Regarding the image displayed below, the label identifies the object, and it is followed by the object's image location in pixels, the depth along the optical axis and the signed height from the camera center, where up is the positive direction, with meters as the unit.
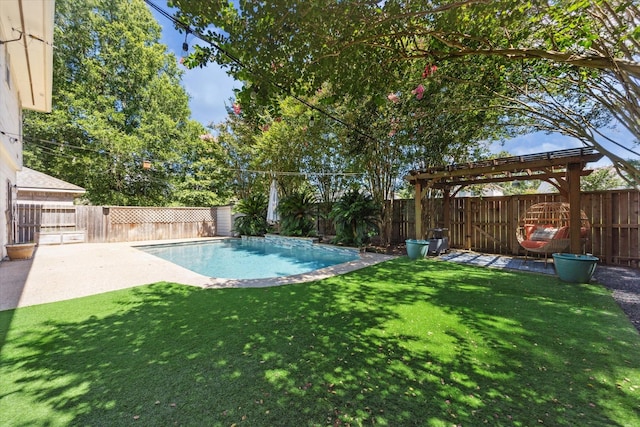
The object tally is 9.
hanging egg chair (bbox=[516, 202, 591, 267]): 5.98 -0.34
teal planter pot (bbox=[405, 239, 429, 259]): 7.40 -0.96
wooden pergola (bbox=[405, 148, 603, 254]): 5.73 +1.14
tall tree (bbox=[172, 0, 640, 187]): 2.78 +2.24
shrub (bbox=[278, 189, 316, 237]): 12.42 -0.01
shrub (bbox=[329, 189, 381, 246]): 9.53 -0.08
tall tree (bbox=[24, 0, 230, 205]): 14.84 +6.43
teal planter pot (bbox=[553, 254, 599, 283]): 4.76 -0.99
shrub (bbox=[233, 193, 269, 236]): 14.23 -0.18
